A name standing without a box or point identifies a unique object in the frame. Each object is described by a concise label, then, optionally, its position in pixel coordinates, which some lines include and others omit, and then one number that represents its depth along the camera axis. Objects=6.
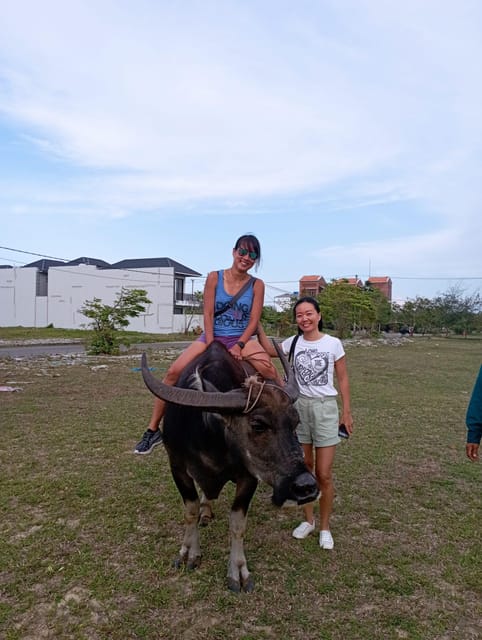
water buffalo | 2.72
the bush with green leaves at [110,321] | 19.61
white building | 46.56
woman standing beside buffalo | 3.73
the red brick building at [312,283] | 81.00
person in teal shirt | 3.48
